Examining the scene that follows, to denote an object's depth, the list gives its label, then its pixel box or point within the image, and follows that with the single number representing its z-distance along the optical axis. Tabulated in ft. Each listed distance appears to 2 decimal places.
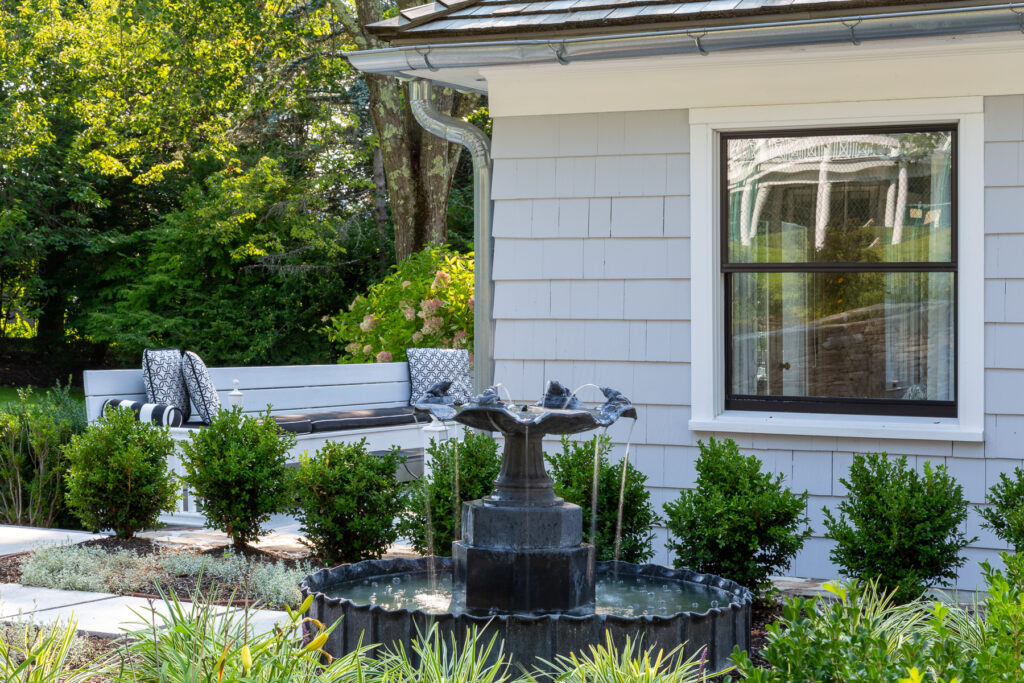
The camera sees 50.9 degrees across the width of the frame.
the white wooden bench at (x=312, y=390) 27.43
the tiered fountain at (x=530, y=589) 11.28
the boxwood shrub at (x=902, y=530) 14.35
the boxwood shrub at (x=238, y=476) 19.45
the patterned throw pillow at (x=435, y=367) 36.81
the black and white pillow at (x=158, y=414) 26.37
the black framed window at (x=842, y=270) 17.92
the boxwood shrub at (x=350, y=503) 17.65
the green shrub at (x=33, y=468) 24.12
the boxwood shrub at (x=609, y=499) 16.12
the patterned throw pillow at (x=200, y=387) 28.35
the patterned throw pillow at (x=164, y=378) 27.61
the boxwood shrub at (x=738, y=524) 14.89
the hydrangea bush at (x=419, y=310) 39.40
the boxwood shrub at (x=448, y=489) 16.90
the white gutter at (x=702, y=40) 15.43
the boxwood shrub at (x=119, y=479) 20.48
